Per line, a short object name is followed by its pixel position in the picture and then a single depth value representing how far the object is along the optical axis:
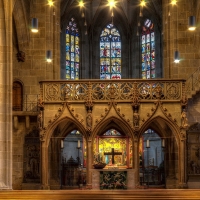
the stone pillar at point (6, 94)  25.06
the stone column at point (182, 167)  28.00
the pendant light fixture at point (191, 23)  26.28
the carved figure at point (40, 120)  28.64
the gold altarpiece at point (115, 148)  29.89
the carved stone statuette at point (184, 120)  28.37
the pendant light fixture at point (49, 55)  32.19
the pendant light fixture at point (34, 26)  26.72
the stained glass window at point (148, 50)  44.16
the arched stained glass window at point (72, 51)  43.62
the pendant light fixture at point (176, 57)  32.43
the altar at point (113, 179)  26.55
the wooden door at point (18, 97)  34.16
